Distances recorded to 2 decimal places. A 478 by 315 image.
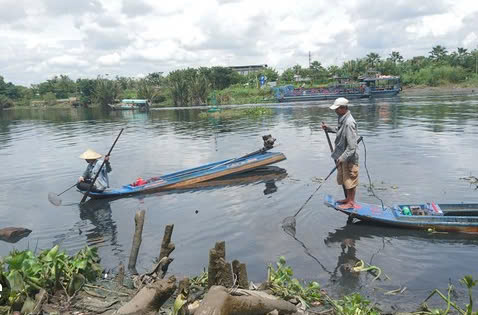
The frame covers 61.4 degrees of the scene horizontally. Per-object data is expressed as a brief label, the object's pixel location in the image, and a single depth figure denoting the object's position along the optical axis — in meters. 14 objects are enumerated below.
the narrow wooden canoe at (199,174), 11.49
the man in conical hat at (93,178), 10.91
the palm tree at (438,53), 75.47
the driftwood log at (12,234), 8.84
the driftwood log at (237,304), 3.59
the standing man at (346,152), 7.78
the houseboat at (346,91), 49.69
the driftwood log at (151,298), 4.18
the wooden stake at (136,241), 6.21
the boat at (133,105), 55.03
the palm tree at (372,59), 70.94
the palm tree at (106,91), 68.75
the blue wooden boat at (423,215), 7.52
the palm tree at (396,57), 77.69
